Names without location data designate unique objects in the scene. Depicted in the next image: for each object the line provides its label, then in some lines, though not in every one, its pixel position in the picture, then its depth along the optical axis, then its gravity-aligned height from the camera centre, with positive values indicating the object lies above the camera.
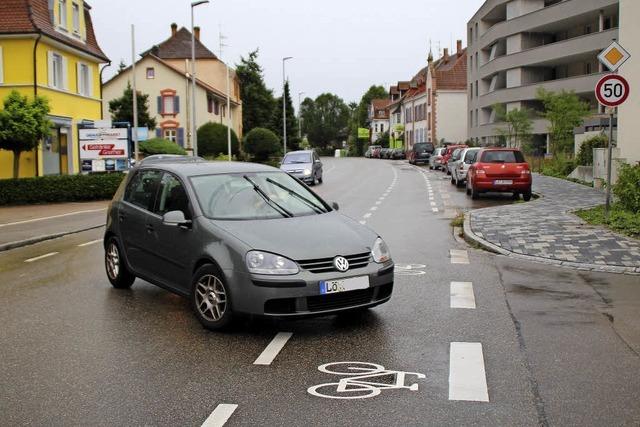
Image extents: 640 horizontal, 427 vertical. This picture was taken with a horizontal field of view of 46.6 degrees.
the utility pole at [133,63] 37.73 +5.74
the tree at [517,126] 46.81 +1.68
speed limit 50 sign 13.61 +1.13
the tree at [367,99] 159.75 +12.20
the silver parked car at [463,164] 29.86 -0.45
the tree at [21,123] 25.33 +1.13
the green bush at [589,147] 27.06 +0.19
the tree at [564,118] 38.12 +1.74
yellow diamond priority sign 13.82 +1.78
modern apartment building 51.16 +7.62
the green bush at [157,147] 48.06 +0.52
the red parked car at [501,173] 22.41 -0.62
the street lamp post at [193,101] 37.52 +2.70
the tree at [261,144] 61.06 +0.85
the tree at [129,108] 59.38 +3.82
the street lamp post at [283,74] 71.00 +7.91
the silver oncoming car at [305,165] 32.53 -0.50
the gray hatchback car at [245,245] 6.40 -0.84
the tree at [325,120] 168.25 +7.83
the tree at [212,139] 59.88 +1.26
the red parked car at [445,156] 45.79 -0.19
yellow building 29.88 +3.81
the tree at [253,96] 93.69 +7.36
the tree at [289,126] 91.56 +3.51
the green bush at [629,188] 14.47 -0.73
